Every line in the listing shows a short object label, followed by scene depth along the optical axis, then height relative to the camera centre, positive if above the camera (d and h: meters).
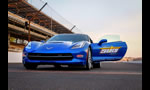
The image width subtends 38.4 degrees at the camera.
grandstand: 32.75 +3.65
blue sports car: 6.69 -0.29
